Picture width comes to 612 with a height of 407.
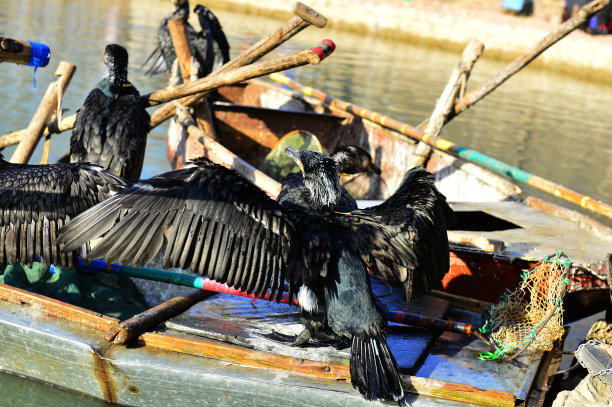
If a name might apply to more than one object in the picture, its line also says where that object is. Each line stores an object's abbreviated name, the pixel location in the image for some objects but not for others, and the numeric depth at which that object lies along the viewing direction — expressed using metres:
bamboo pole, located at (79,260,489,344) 7.97
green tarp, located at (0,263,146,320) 9.51
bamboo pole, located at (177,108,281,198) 11.39
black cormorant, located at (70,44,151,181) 10.97
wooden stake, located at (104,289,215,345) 7.48
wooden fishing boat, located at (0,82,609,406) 7.14
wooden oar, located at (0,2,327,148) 10.20
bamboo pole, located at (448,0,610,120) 13.13
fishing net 7.86
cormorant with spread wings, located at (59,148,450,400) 6.78
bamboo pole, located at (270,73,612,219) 11.66
